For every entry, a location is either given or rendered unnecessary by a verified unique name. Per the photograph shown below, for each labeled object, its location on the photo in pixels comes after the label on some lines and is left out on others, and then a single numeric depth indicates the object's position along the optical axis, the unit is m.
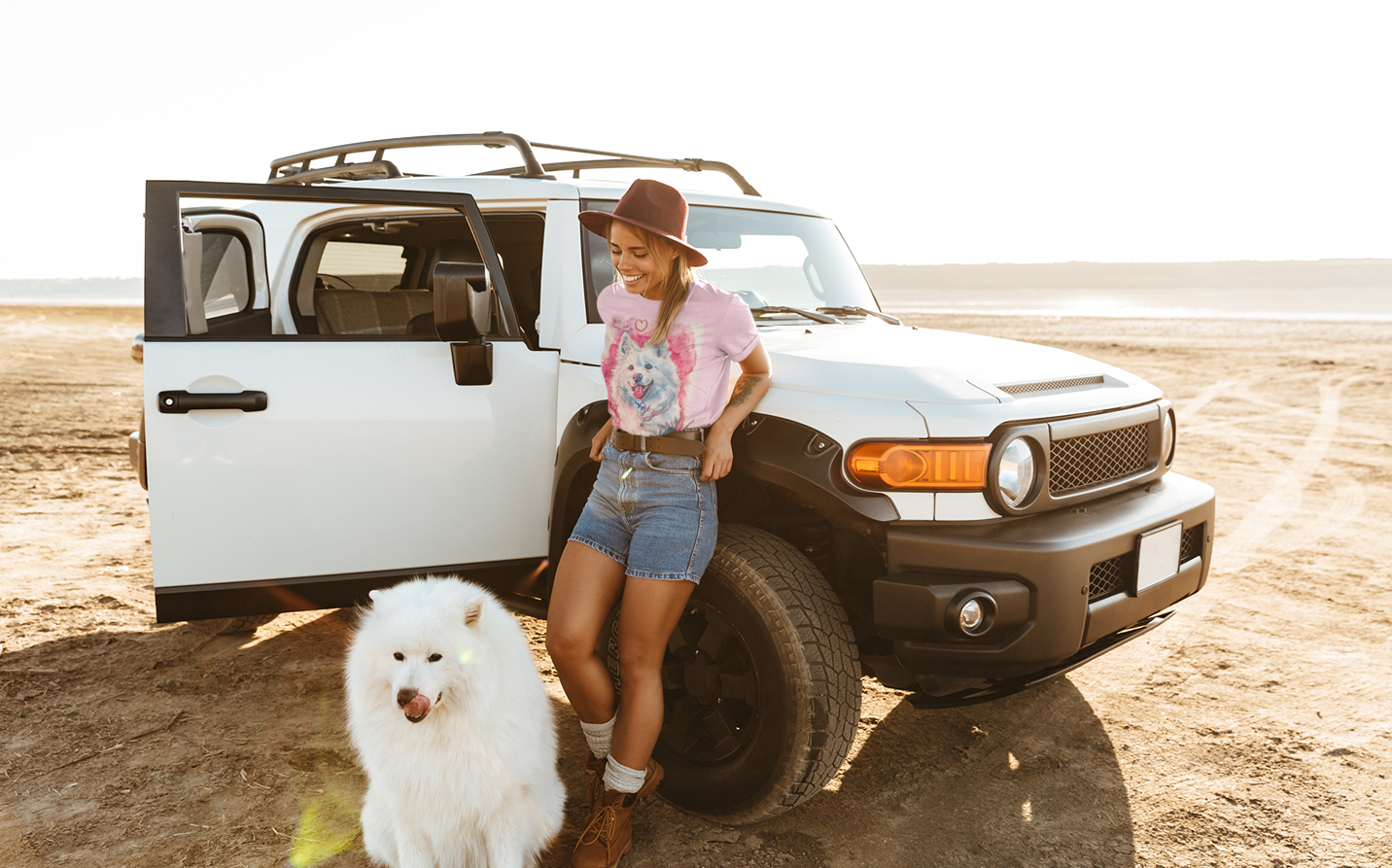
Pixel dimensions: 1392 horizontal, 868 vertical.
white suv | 2.65
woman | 2.58
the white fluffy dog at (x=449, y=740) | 2.43
